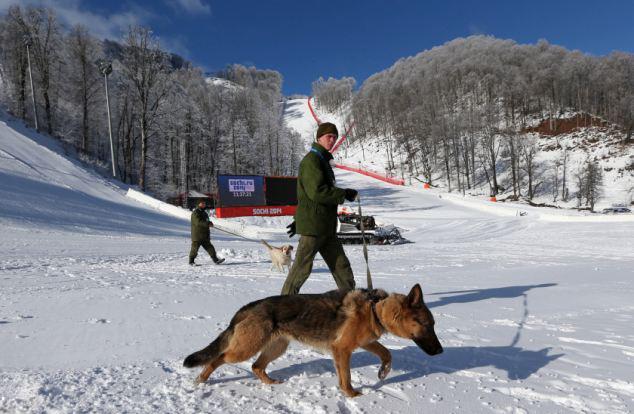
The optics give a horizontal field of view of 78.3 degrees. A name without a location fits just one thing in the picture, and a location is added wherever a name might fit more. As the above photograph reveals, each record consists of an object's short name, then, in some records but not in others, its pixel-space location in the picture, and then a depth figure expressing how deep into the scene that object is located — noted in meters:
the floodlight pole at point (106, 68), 31.33
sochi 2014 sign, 26.42
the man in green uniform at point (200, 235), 10.42
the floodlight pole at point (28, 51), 34.16
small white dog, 9.19
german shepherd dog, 2.60
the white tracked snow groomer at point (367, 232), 19.50
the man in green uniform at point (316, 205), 3.97
